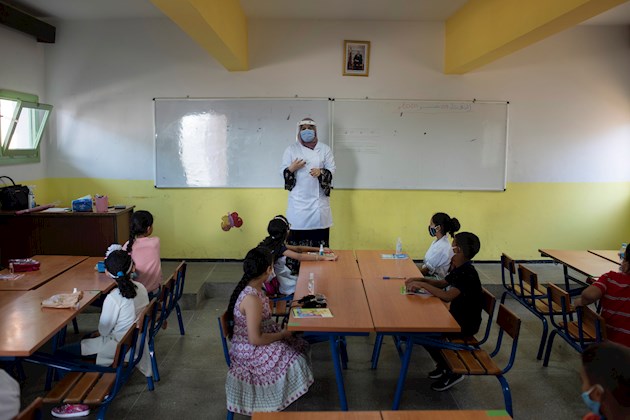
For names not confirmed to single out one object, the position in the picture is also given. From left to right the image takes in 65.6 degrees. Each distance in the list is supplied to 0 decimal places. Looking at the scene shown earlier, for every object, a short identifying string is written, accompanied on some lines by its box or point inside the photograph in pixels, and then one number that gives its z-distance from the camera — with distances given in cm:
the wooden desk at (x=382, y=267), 390
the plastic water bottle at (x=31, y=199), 550
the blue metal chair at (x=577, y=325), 326
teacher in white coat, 504
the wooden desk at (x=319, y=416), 191
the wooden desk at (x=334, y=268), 386
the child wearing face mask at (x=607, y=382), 148
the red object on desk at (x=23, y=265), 394
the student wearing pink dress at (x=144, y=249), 401
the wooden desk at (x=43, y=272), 356
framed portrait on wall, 617
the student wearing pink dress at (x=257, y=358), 284
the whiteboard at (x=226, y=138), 628
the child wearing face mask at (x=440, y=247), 414
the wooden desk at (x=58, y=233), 534
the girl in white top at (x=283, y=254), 401
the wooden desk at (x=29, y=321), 254
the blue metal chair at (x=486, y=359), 296
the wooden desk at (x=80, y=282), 351
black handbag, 531
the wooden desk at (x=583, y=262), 416
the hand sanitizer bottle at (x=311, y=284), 339
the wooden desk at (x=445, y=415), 194
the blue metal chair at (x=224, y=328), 288
